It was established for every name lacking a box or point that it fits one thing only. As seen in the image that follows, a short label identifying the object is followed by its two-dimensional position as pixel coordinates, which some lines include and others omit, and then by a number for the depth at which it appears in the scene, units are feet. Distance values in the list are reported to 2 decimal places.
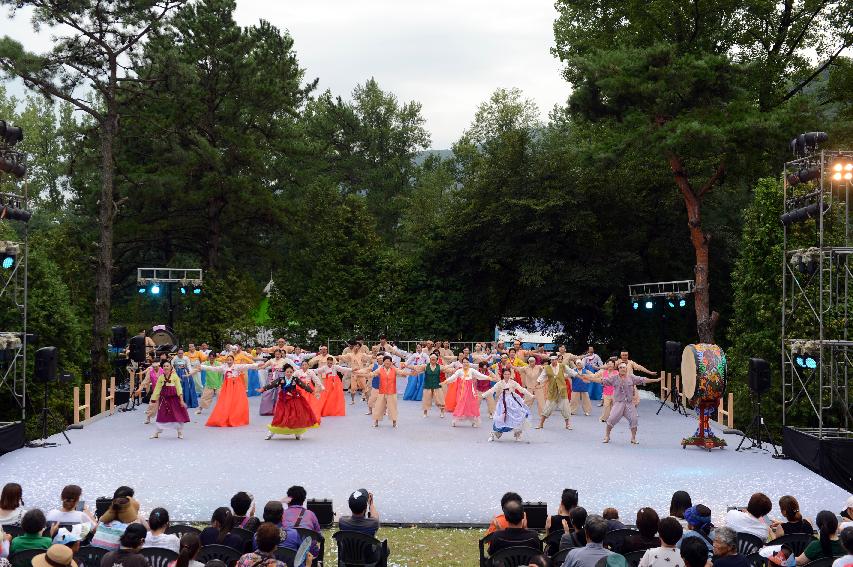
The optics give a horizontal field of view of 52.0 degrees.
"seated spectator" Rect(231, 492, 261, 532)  23.23
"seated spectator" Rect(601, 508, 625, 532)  22.99
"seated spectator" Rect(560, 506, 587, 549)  22.43
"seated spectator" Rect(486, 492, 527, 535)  23.15
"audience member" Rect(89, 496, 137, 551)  22.25
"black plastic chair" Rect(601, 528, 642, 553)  22.11
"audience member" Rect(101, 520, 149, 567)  18.66
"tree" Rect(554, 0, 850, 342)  78.02
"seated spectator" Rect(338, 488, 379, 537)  24.21
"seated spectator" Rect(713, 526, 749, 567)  19.44
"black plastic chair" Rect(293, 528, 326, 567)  23.20
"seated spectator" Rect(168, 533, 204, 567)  19.13
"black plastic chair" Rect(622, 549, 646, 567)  20.88
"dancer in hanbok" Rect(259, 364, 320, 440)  50.96
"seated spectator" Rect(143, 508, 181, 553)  21.25
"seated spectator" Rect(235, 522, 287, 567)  18.22
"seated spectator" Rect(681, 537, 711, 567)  17.75
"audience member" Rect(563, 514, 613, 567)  19.56
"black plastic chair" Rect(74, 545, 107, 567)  21.22
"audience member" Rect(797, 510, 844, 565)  21.62
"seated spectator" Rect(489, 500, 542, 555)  22.00
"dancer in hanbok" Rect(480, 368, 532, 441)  51.93
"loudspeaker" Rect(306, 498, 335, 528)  32.53
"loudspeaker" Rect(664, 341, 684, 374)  66.44
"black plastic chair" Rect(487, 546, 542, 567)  21.27
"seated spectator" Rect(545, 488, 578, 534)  24.91
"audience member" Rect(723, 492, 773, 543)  25.09
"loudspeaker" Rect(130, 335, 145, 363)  66.33
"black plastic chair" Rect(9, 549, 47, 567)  19.85
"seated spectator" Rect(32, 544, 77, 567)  17.62
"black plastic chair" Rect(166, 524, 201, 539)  23.27
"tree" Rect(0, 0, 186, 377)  76.02
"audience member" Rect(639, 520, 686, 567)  19.17
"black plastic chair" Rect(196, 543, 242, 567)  21.20
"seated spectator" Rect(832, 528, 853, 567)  18.81
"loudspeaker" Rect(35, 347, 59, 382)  49.67
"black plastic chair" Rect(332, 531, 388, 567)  23.81
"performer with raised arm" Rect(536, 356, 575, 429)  59.06
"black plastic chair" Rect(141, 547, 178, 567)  20.70
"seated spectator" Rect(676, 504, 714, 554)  23.80
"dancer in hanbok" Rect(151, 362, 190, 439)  51.65
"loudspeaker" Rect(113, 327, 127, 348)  71.56
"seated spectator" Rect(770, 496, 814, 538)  24.75
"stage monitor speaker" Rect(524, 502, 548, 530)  31.40
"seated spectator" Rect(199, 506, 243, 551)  21.81
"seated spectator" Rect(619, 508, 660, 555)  21.39
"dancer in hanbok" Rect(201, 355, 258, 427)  57.52
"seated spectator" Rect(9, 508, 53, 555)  20.65
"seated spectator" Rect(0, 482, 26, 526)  24.47
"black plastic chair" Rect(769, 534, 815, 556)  23.26
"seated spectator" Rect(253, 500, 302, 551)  21.79
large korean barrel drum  50.42
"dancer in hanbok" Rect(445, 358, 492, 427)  58.90
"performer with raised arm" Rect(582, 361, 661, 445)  51.11
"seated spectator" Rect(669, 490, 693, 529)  24.13
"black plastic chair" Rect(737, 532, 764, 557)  24.35
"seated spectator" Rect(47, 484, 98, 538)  23.99
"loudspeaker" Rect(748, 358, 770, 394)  48.96
